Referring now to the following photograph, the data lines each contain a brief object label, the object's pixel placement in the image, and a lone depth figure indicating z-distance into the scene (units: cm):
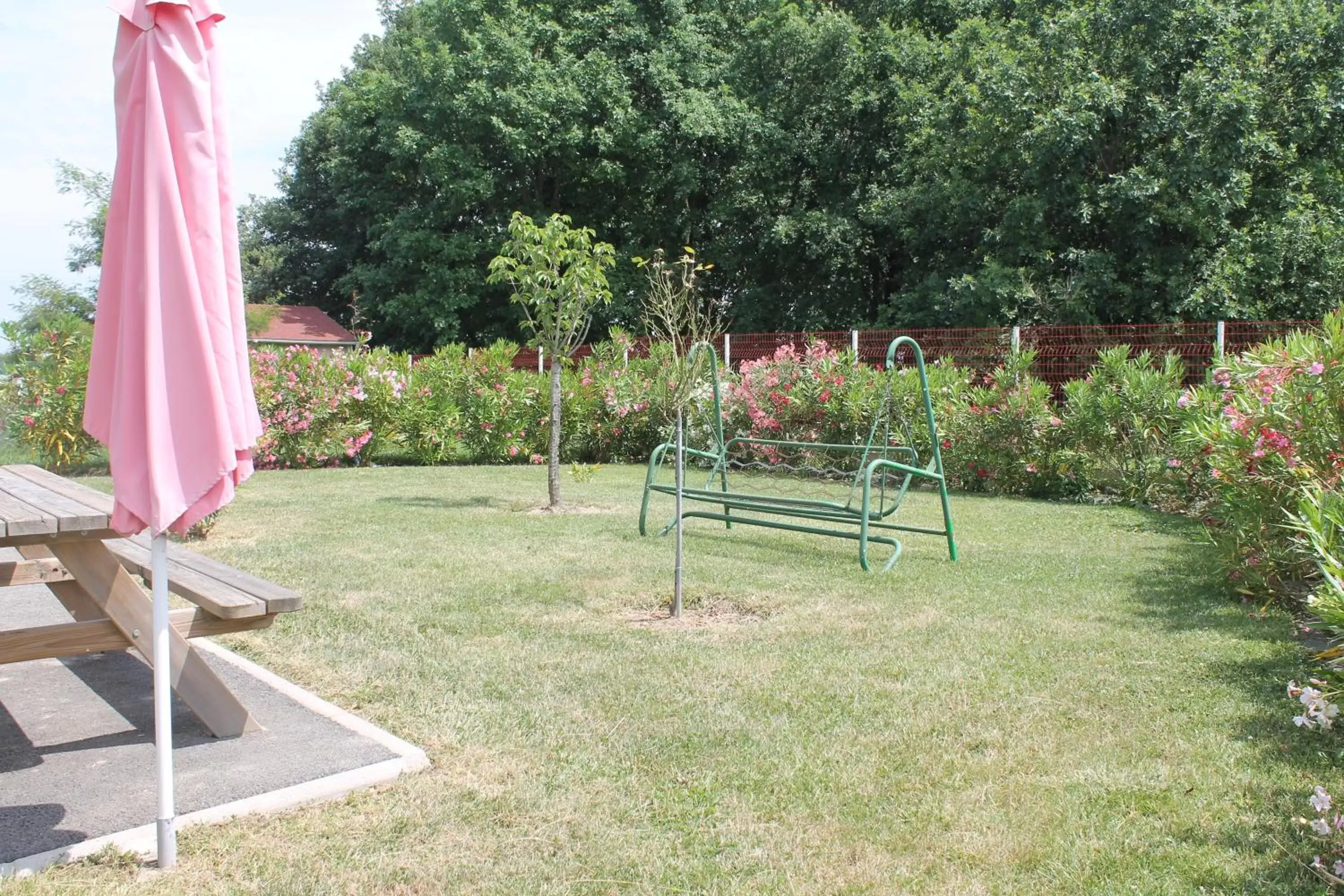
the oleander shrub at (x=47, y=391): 1275
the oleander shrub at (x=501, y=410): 1558
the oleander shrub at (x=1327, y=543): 277
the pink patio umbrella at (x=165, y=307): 271
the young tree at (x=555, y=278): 986
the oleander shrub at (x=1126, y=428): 1020
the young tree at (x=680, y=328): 590
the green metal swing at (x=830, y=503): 696
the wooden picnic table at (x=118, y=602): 338
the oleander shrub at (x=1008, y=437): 1135
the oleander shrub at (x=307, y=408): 1360
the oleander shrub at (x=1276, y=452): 526
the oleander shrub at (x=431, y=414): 1533
